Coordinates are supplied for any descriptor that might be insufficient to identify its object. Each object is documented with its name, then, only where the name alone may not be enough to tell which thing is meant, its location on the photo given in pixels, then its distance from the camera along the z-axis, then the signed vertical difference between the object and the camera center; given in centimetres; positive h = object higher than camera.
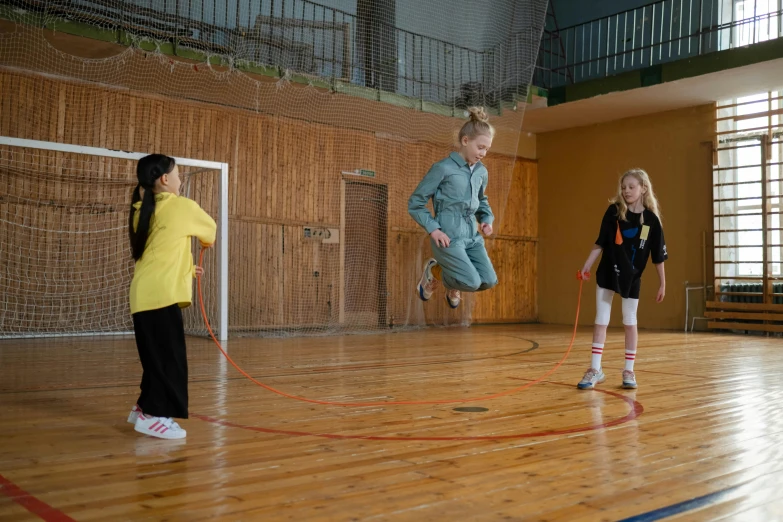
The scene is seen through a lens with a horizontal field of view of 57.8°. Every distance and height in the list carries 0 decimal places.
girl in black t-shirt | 442 +14
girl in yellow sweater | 298 -9
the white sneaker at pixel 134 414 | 312 -66
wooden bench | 1024 -63
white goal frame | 830 +36
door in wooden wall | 1071 +25
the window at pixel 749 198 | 1047 +115
